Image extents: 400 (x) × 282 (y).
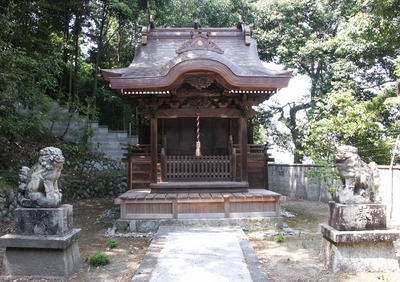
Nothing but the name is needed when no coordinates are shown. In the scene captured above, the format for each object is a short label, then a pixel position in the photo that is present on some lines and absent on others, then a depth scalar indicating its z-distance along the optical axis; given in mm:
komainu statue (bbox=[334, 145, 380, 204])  4383
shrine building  7301
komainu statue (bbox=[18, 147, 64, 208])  4305
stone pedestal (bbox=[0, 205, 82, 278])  4195
